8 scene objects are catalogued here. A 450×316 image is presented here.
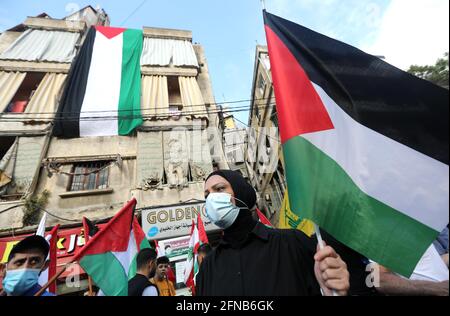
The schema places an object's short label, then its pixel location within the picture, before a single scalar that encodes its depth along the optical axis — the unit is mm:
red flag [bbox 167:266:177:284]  5474
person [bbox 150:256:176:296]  4518
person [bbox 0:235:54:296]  2281
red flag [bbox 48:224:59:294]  3755
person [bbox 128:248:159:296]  2896
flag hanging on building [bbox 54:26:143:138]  9758
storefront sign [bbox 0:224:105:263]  6579
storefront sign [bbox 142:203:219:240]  7613
